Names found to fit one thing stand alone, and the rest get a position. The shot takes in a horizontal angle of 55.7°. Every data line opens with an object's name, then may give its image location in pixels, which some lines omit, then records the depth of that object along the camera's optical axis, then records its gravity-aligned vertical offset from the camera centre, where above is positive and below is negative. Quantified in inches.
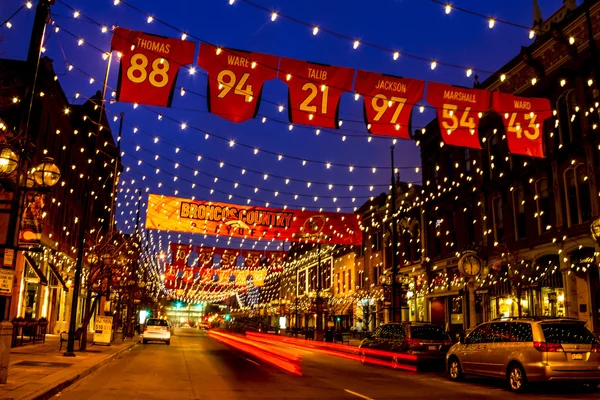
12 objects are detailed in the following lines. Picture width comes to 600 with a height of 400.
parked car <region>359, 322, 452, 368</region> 730.2 -26.5
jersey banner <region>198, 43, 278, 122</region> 562.3 +236.0
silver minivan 486.6 -25.8
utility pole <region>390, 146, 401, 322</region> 1083.9 +75.5
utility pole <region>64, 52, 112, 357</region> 795.4 +70.5
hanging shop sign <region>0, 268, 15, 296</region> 451.5 +26.4
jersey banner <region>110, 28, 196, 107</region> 539.2 +239.3
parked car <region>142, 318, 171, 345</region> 1316.4 -32.2
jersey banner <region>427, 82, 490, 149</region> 649.0 +243.0
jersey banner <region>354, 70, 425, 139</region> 611.2 +236.5
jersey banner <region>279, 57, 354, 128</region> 586.2 +236.7
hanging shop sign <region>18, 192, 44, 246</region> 830.9 +145.4
